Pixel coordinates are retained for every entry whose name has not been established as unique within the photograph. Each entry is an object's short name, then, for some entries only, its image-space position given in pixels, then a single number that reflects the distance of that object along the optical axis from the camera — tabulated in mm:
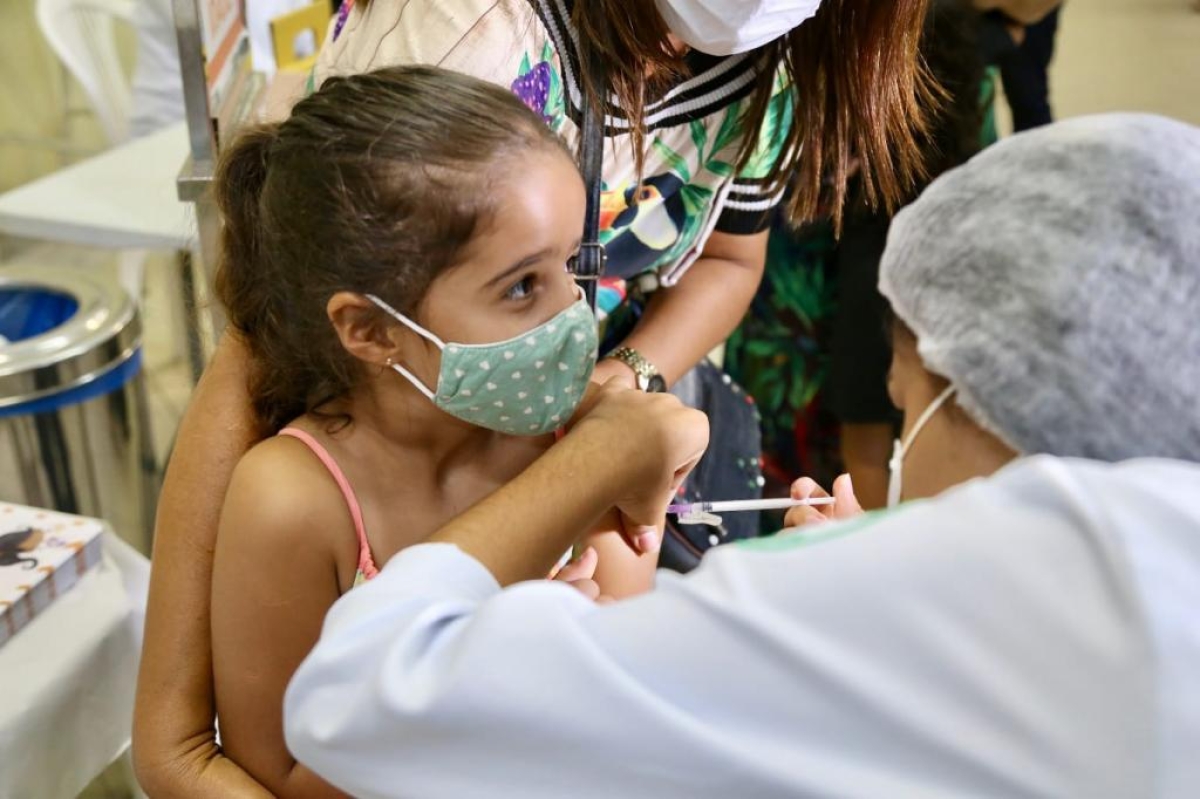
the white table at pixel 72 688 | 1318
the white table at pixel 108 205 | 2375
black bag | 1479
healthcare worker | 636
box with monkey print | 1380
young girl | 1059
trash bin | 1934
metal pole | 1443
